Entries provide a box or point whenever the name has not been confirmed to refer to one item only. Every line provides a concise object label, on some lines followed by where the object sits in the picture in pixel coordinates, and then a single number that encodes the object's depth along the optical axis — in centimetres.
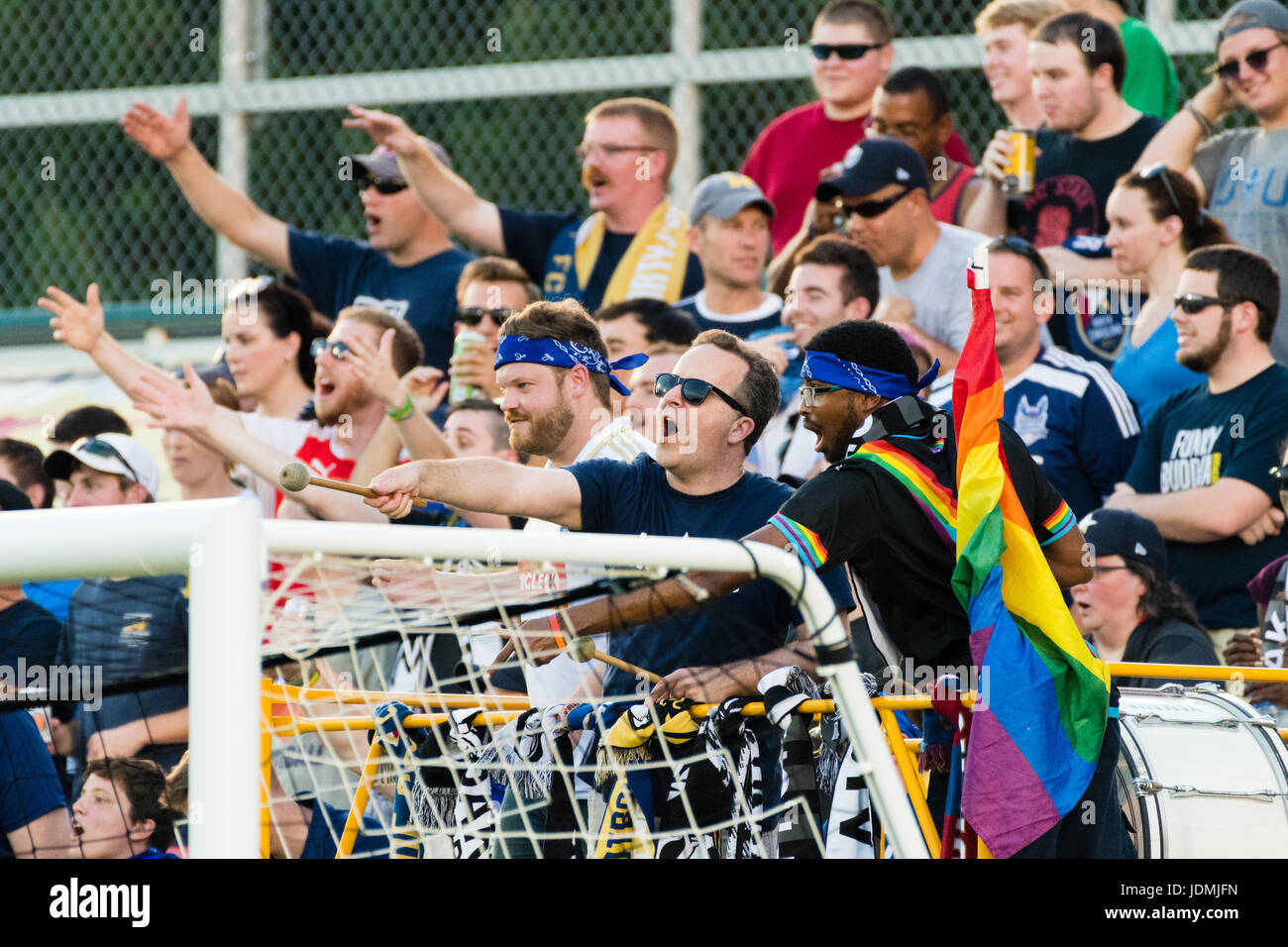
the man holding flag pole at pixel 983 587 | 710
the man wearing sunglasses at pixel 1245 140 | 1273
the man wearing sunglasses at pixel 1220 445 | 1127
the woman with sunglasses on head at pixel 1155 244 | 1245
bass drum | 792
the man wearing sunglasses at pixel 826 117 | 1480
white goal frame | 536
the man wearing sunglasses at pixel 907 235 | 1259
